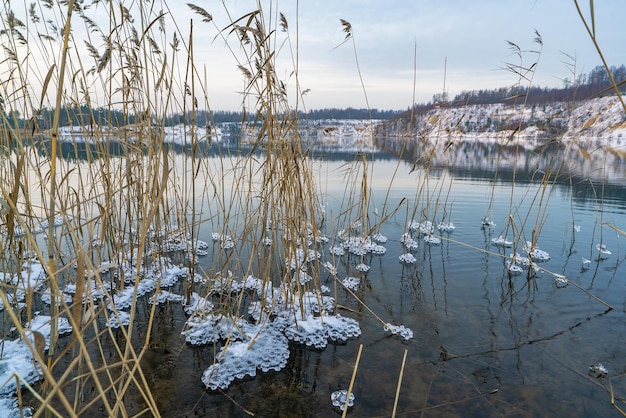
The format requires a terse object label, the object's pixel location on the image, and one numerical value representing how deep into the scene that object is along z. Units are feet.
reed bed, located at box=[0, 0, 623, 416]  5.16
